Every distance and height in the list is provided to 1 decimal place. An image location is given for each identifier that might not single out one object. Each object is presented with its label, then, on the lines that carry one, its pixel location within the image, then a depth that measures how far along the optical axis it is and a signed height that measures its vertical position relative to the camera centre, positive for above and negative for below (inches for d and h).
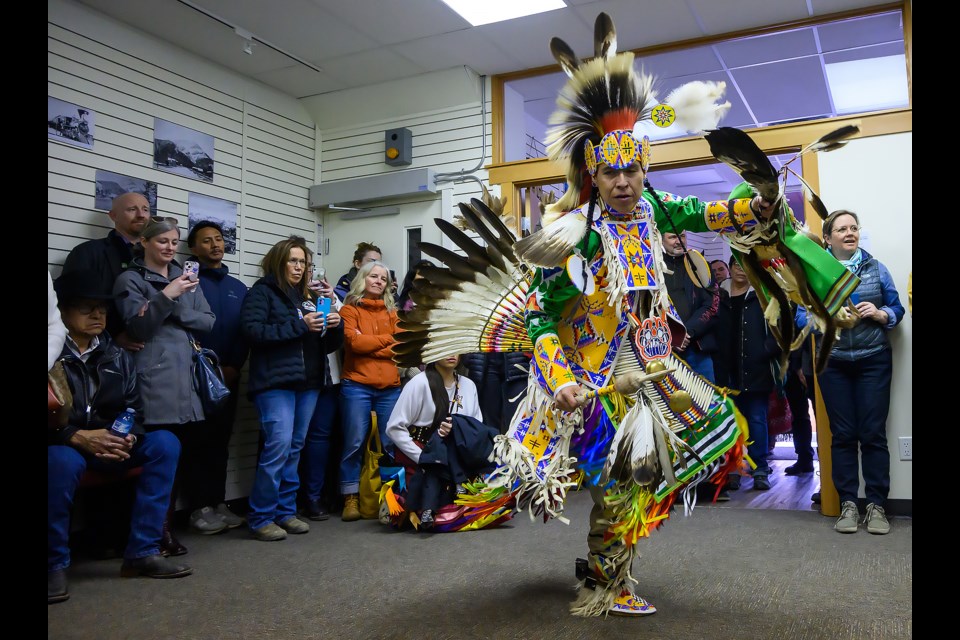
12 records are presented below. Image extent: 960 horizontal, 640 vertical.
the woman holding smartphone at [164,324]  127.4 -0.5
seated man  106.1 -18.7
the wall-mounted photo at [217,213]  178.5 +27.0
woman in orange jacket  164.9 -11.2
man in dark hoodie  154.9 -3.3
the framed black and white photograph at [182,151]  171.6 +41.1
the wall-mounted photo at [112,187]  156.2 +29.6
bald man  132.2 +13.8
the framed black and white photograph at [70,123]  148.9 +41.1
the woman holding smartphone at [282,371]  146.5 -10.4
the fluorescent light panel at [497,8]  163.5 +70.4
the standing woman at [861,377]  146.4 -11.8
